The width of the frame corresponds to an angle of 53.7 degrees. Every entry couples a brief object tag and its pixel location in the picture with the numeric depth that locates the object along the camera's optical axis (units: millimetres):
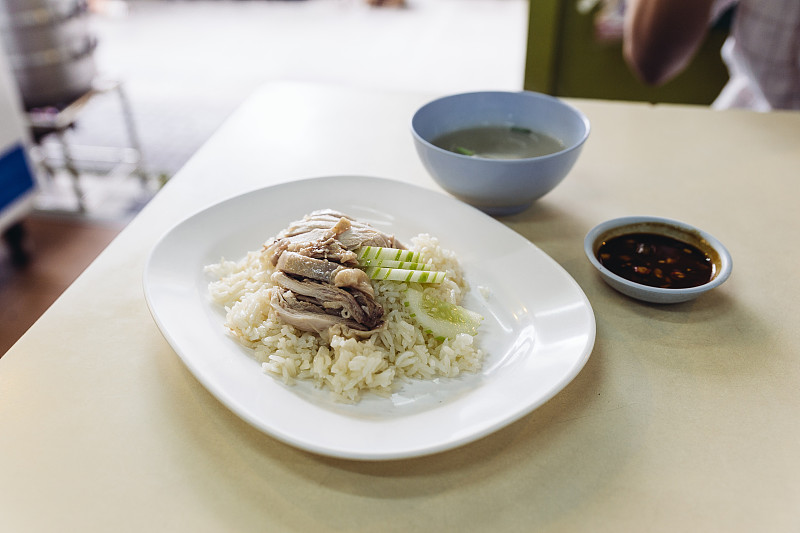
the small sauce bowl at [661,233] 430
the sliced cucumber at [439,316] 410
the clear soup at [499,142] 533
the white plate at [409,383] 350
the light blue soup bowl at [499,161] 485
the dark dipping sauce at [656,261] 446
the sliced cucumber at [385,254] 422
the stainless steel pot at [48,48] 966
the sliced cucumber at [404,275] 417
